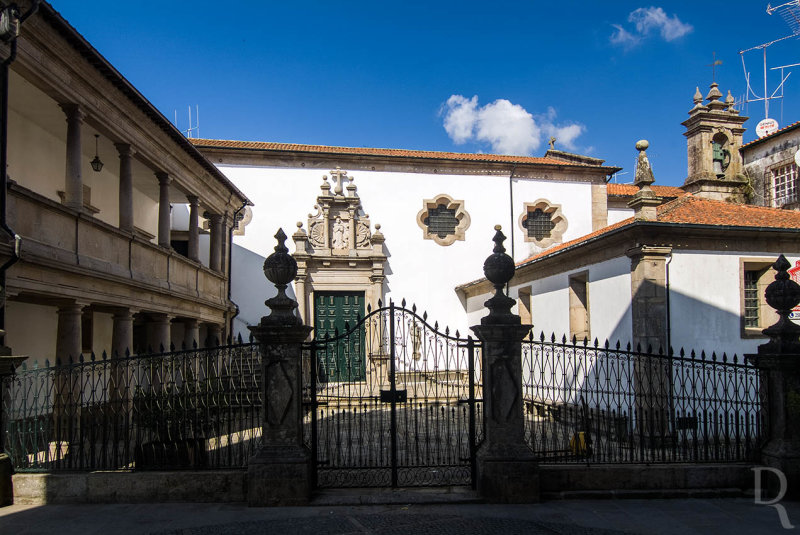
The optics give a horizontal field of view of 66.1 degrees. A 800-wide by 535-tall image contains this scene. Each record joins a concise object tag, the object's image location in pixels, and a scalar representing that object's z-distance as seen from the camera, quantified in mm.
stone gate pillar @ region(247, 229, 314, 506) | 6863
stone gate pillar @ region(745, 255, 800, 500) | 7199
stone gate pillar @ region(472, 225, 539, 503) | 6953
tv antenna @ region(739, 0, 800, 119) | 24384
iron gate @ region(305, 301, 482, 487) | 7195
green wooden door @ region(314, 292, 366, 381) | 20141
